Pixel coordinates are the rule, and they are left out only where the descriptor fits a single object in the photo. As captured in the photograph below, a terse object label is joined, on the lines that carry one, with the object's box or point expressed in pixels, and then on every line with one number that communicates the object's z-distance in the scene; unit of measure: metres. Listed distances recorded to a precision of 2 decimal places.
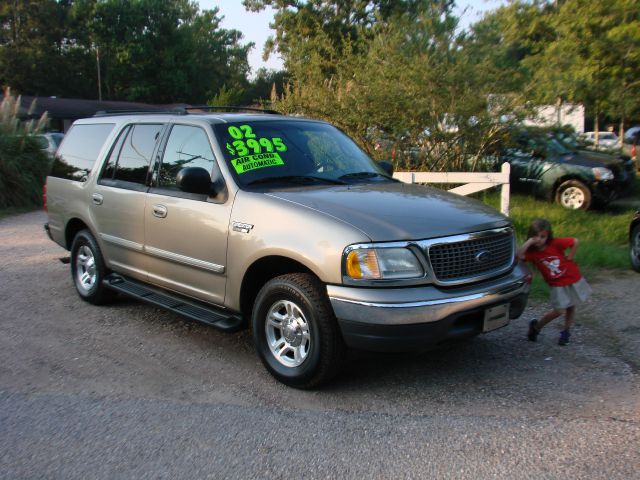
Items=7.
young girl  4.96
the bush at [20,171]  14.23
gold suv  3.87
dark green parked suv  11.62
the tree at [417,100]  10.48
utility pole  49.58
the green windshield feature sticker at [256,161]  4.79
